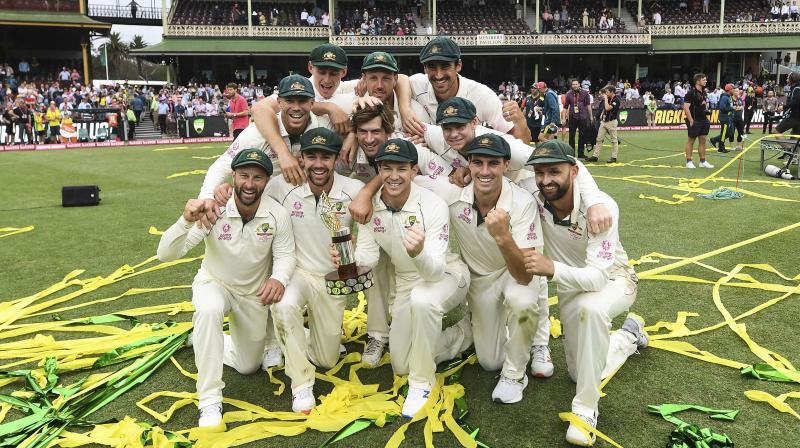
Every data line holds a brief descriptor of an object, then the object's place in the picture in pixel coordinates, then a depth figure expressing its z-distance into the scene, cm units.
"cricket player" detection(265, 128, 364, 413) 475
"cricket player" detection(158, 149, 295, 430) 451
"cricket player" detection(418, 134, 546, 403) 434
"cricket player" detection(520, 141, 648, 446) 395
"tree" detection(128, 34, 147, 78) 7949
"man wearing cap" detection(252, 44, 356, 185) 491
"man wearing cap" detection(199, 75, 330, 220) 498
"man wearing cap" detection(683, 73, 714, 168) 1391
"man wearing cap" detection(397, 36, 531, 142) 524
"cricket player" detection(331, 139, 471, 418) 433
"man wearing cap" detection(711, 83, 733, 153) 1748
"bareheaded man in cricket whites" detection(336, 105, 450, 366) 496
